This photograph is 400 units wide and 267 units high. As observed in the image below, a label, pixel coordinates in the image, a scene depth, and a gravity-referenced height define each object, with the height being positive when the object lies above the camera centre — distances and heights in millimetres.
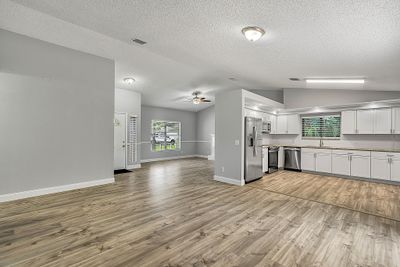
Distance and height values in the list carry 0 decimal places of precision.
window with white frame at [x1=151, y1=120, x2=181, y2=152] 9898 -69
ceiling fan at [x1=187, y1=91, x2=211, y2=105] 7733 +1638
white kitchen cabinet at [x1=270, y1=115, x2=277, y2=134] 7846 +400
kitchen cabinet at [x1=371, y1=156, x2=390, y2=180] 5371 -902
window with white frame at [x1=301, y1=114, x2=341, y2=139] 6855 +315
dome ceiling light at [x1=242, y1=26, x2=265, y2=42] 2822 +1485
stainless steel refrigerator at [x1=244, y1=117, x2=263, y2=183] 5320 -425
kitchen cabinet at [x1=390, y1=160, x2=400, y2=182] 5217 -903
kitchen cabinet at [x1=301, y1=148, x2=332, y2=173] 6391 -839
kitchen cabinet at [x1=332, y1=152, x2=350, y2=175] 6008 -870
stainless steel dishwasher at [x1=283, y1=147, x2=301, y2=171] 7027 -859
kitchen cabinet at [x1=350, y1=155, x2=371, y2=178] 5659 -902
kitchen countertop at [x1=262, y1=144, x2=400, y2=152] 5389 -405
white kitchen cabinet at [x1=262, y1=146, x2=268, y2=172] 6551 -809
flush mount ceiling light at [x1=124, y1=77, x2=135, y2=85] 6453 +1767
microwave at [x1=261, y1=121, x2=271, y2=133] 7120 +280
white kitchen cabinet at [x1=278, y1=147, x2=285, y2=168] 7430 -885
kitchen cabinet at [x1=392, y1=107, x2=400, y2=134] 5512 +431
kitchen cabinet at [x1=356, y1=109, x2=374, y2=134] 5918 +425
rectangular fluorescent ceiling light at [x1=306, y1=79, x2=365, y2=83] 4918 +1409
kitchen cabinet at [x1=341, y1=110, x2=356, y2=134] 6238 +425
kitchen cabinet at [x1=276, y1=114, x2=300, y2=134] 7523 +412
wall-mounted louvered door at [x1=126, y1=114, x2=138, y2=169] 7691 -341
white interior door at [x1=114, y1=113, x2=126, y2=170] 7340 -323
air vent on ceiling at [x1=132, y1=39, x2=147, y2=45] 3674 +1744
